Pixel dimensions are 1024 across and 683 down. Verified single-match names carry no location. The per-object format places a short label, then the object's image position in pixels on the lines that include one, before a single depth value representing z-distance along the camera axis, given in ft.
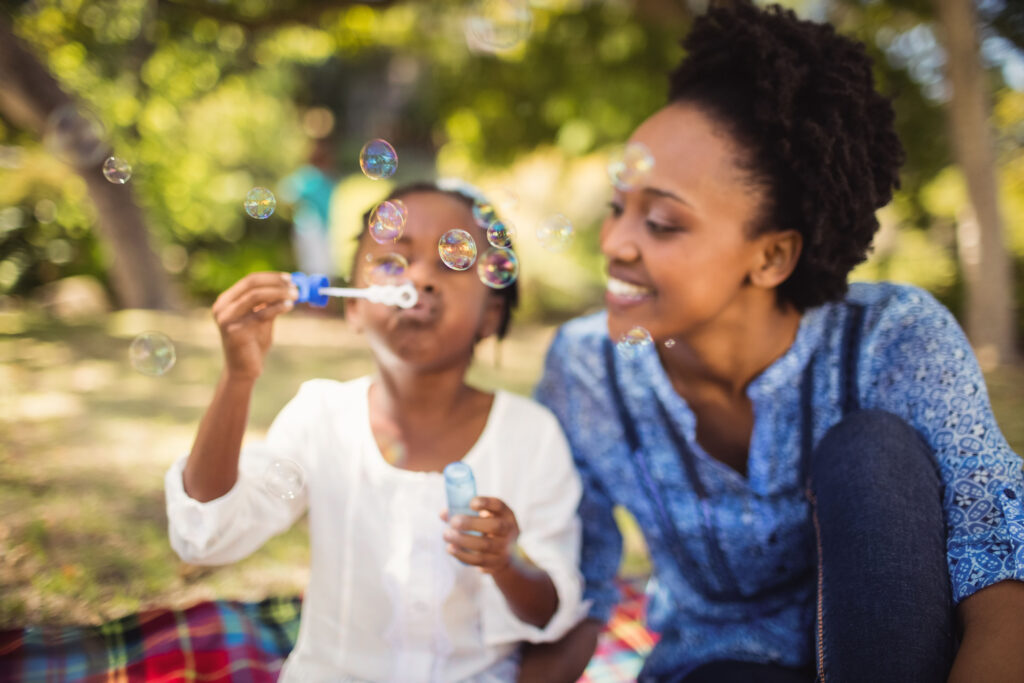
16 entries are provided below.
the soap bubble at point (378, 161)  5.86
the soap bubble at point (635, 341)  4.94
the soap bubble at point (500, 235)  5.32
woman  4.40
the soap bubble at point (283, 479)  4.56
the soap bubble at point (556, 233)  5.98
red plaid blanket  5.26
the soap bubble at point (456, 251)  4.85
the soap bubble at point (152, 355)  5.51
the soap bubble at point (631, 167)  4.86
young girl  4.39
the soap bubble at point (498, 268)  5.19
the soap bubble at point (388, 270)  4.75
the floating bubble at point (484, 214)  5.36
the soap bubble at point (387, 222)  4.84
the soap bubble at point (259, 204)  5.51
